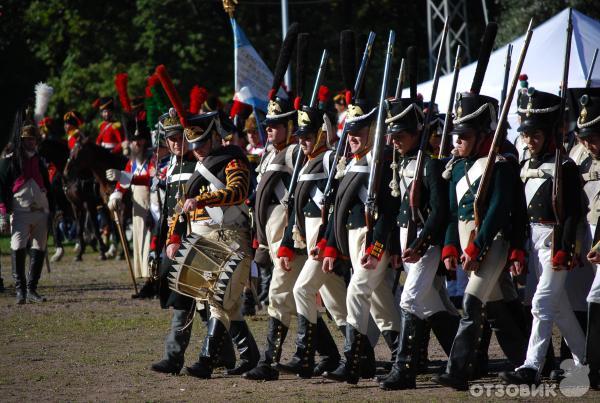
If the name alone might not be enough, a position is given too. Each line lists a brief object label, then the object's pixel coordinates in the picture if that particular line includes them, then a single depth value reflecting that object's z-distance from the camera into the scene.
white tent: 28.33
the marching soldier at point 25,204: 27.81
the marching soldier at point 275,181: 19.36
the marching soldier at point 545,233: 15.70
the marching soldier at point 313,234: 17.62
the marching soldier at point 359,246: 16.52
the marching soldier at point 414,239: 15.85
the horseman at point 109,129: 38.56
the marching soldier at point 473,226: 15.39
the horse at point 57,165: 38.39
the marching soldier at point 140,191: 27.25
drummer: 17.62
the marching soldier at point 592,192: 15.74
